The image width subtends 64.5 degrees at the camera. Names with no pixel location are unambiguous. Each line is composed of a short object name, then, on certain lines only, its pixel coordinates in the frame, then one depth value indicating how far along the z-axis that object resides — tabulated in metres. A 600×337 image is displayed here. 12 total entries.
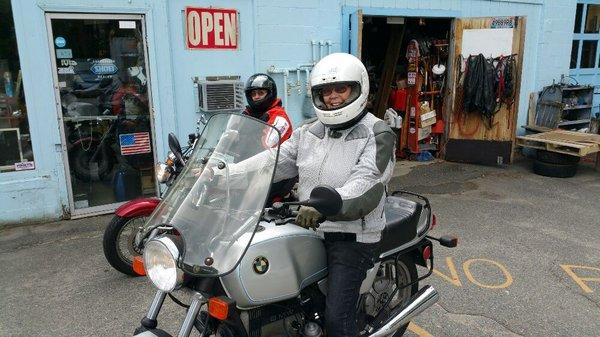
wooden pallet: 7.73
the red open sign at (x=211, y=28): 6.29
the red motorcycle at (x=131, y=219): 4.26
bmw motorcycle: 2.14
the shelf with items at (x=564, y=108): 9.25
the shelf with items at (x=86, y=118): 5.95
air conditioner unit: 6.41
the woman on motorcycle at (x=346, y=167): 2.60
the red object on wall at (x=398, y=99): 9.55
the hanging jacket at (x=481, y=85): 8.44
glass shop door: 5.81
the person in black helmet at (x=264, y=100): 4.49
